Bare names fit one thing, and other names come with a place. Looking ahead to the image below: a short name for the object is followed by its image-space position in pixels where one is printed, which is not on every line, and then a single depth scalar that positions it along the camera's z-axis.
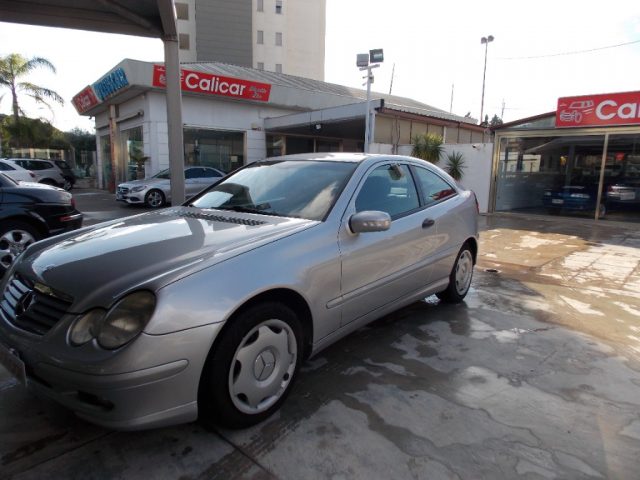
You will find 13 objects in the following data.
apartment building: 42.19
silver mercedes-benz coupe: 1.87
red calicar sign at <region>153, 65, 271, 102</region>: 15.27
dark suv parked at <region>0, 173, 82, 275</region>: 4.96
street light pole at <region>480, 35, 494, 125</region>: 31.42
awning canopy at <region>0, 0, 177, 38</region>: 6.18
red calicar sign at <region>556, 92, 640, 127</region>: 10.48
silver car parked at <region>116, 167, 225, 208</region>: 12.95
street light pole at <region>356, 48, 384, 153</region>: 11.24
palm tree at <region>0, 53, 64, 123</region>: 22.53
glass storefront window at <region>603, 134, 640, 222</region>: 11.23
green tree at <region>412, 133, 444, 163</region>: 13.39
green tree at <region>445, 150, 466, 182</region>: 13.28
